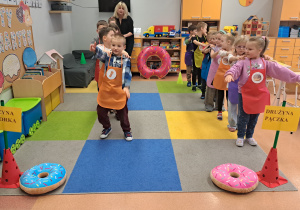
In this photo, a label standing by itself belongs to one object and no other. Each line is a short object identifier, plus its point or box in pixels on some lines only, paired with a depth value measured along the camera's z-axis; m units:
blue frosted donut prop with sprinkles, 2.34
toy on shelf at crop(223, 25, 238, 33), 7.27
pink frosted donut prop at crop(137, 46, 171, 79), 6.59
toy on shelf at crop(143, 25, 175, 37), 7.02
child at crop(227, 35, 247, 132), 3.31
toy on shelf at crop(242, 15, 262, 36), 7.24
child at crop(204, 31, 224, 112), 3.95
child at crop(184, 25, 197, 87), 5.20
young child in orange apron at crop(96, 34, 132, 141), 3.15
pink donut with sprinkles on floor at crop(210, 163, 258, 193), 2.37
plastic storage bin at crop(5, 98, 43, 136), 3.40
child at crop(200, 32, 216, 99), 4.19
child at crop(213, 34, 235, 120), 3.74
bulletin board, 3.52
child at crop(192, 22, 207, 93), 4.93
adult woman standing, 5.68
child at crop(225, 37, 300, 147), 2.82
